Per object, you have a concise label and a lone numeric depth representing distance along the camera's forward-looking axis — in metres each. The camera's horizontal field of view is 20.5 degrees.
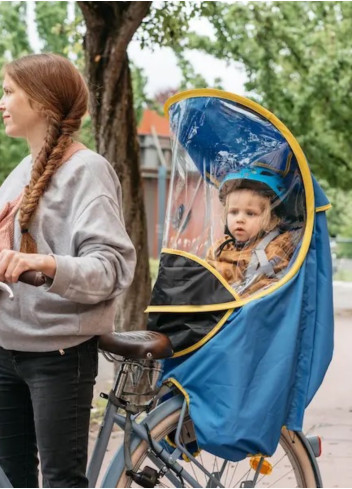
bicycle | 2.83
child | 3.09
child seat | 2.90
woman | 2.59
